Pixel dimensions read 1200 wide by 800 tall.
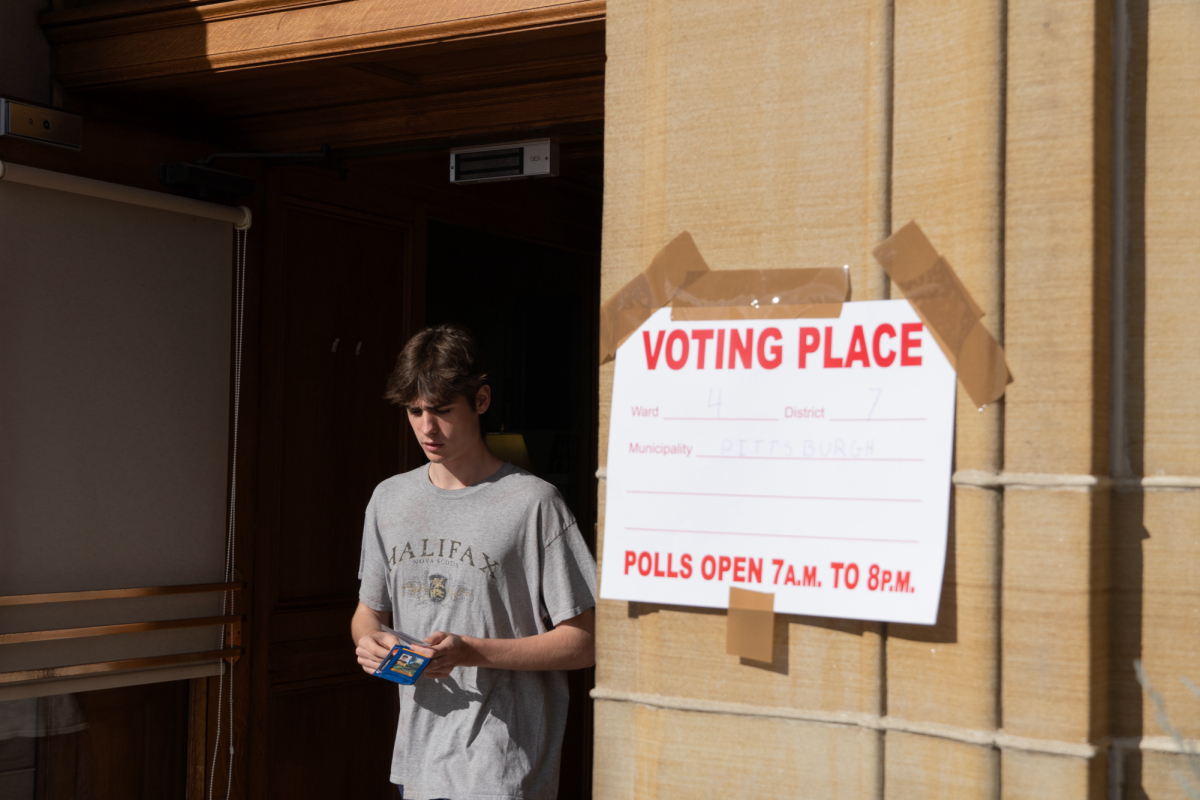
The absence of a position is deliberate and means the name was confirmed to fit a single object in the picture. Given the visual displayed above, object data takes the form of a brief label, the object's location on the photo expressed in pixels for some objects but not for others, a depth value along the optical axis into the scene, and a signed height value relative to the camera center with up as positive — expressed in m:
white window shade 3.29 -0.03
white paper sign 1.80 -0.07
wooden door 3.99 -0.25
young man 2.38 -0.38
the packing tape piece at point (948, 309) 1.76 +0.17
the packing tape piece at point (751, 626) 1.90 -0.32
